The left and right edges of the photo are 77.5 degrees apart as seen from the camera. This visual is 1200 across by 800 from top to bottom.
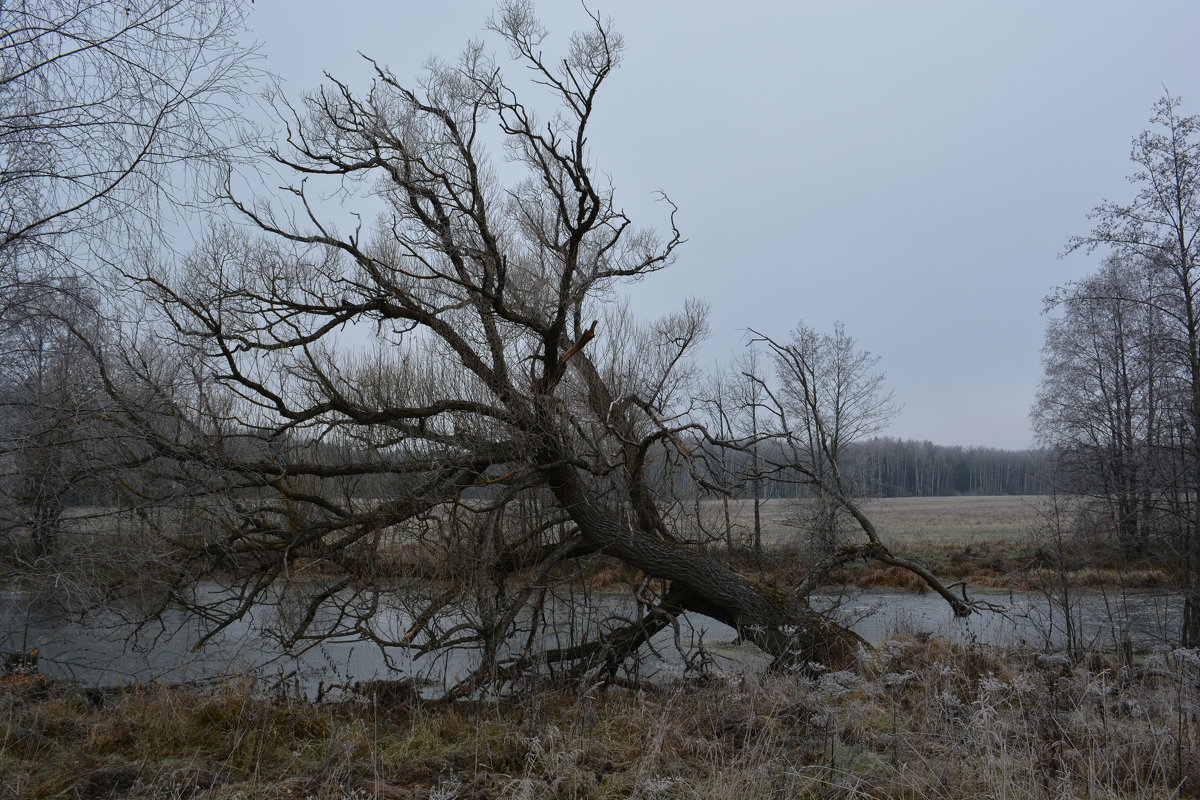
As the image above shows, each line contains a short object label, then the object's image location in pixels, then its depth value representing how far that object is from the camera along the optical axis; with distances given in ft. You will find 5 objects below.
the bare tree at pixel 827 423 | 44.57
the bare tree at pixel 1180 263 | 34.06
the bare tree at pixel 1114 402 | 37.50
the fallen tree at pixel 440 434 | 26.63
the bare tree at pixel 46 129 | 13.17
